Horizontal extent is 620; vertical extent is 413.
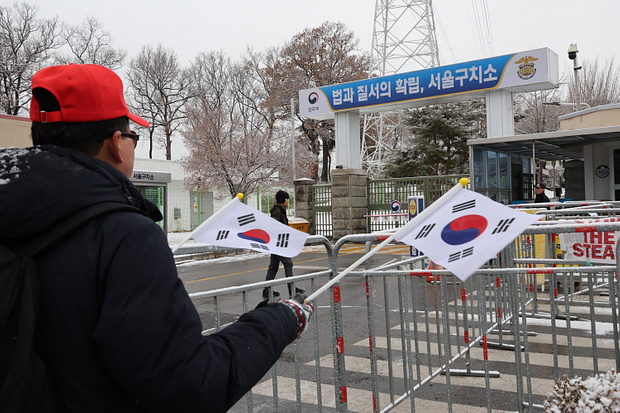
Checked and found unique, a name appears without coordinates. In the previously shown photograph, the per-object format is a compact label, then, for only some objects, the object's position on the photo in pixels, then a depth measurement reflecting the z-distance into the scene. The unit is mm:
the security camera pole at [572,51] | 26078
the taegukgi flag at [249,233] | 3113
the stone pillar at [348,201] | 21969
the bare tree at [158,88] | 42875
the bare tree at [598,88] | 41625
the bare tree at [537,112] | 43469
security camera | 26078
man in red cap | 1315
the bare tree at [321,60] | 41938
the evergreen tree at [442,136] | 32438
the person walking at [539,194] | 15856
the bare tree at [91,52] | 33188
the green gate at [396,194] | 21141
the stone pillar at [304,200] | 23906
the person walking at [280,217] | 9977
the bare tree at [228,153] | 29875
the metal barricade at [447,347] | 3650
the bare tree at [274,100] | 41094
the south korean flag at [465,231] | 2220
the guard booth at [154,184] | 15359
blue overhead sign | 17391
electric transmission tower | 33031
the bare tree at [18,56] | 29547
